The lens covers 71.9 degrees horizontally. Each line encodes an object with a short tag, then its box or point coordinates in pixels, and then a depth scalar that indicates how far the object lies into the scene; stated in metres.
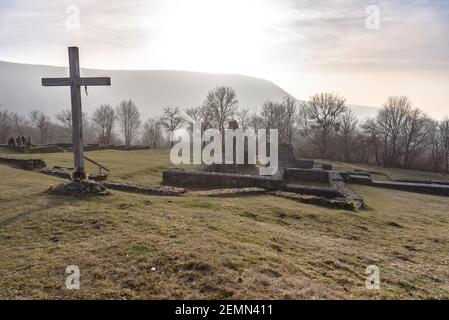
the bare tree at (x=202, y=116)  51.45
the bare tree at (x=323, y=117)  50.06
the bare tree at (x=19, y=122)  54.72
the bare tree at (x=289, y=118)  56.68
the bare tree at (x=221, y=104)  52.03
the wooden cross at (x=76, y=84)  8.23
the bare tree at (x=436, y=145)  43.69
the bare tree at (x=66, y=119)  53.31
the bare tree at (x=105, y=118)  56.34
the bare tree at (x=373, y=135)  45.25
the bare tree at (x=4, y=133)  43.08
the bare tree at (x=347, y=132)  47.81
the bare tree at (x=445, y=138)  43.26
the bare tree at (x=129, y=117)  64.06
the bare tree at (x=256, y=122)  55.29
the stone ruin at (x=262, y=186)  11.76
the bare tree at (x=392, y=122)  45.53
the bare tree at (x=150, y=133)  59.56
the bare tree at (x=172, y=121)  51.78
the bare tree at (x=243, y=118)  58.30
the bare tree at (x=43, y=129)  47.57
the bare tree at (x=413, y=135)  44.47
